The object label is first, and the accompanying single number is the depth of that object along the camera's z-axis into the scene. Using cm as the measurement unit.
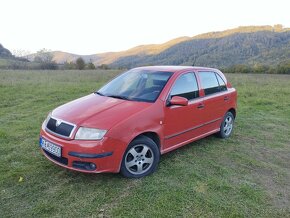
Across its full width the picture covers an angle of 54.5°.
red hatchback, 364
